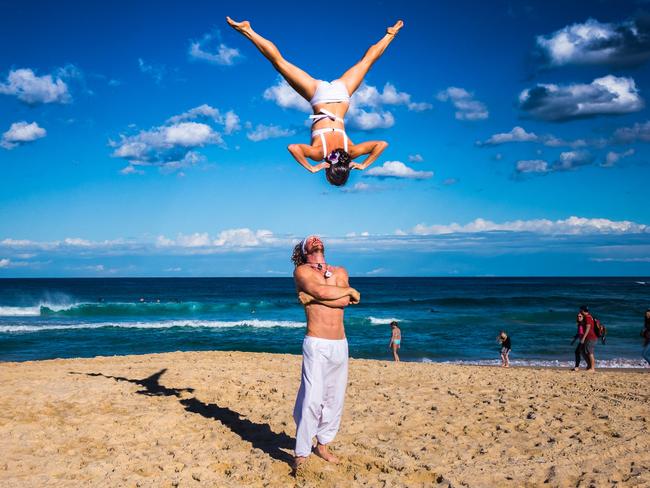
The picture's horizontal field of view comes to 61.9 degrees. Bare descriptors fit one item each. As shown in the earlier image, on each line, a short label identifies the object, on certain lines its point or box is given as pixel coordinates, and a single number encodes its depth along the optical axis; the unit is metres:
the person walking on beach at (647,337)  13.99
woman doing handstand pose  5.32
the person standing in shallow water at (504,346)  17.92
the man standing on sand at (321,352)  5.69
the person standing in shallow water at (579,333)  15.59
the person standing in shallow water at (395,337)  19.09
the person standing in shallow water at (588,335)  15.38
